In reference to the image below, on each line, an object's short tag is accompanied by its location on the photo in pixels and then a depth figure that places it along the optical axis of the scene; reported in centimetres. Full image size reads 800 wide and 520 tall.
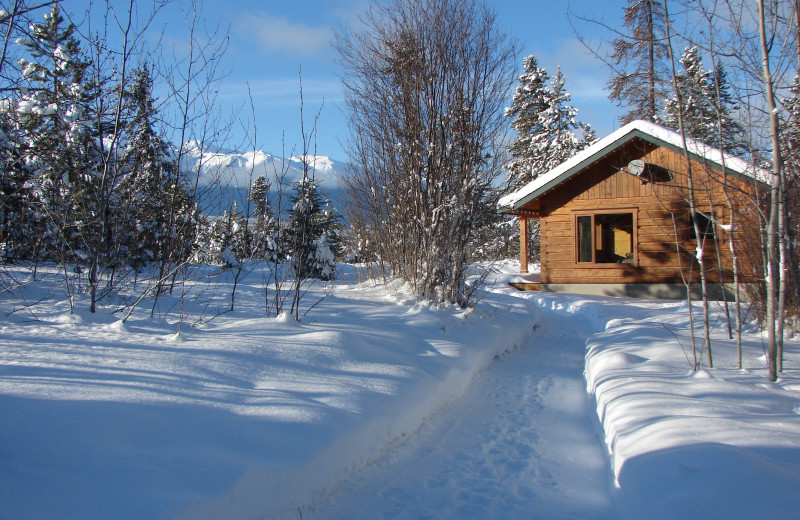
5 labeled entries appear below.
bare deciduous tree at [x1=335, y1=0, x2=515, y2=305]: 932
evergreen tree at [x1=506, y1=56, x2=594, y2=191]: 2795
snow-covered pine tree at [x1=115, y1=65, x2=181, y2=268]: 612
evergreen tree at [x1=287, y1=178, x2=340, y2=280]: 2050
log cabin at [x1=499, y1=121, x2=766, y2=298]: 1413
